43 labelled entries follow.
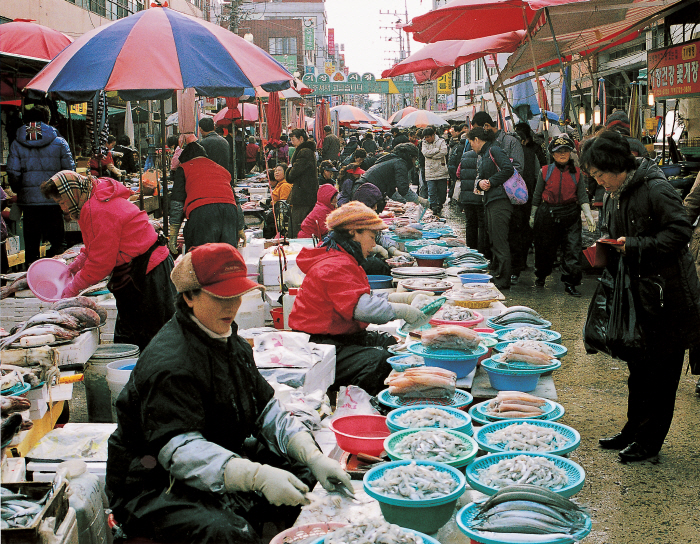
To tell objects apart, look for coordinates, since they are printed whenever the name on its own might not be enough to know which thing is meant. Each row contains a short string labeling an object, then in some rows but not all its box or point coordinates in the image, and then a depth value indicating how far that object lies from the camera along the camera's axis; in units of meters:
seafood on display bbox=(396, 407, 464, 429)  3.14
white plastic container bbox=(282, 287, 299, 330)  5.69
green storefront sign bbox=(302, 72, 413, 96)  38.81
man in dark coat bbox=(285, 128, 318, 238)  10.86
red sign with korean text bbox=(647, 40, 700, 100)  10.84
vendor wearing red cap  2.50
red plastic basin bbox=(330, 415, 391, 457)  3.18
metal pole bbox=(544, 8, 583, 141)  7.25
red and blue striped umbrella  5.11
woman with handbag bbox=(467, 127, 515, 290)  9.16
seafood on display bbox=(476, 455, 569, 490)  2.53
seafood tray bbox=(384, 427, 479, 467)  2.75
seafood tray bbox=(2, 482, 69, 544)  2.20
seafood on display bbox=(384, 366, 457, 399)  3.52
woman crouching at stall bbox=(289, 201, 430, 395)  4.40
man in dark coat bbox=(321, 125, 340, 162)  18.18
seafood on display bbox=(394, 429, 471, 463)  2.80
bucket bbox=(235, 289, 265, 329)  6.28
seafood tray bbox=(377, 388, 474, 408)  3.52
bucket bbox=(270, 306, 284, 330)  6.00
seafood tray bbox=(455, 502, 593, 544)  2.14
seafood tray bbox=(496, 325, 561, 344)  4.33
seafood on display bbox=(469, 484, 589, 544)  2.19
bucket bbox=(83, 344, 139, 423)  4.58
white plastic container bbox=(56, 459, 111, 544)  2.90
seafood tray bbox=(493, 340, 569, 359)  4.02
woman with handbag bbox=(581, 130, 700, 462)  4.10
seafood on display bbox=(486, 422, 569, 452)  2.88
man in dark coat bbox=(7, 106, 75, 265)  9.27
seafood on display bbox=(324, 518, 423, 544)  2.16
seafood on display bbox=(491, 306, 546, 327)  4.71
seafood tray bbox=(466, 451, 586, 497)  2.48
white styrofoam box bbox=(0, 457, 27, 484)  3.06
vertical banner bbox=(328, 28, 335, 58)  100.94
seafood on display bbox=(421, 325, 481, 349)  3.92
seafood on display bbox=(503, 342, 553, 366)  3.80
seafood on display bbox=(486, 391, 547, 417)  3.30
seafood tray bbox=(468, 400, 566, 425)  3.31
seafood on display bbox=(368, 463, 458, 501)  2.46
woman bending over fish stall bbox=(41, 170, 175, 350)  4.81
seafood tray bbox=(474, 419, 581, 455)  2.84
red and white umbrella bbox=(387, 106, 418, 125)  28.62
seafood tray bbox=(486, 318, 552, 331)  4.60
